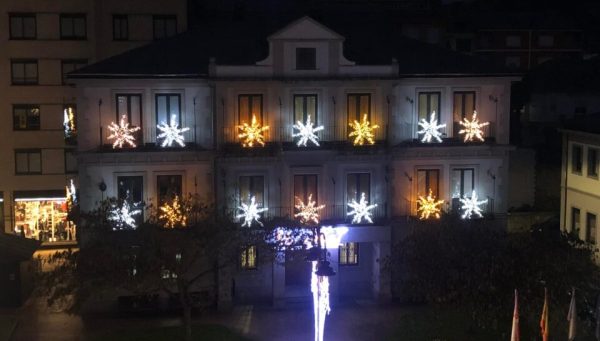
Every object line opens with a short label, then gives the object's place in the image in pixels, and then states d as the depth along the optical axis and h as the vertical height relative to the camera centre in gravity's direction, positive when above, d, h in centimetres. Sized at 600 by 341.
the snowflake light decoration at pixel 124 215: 3851 -539
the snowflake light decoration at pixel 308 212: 4294 -561
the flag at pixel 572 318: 2997 -794
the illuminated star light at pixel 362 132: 4309 -133
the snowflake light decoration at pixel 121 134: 4200 -139
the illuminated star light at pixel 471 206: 4428 -546
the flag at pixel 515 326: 2973 -812
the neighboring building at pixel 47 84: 5662 +167
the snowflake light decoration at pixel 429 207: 4393 -549
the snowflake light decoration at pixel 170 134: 4250 -140
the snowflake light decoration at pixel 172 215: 4044 -549
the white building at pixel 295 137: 4225 -145
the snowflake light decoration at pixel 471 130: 4447 -126
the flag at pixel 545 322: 2988 -803
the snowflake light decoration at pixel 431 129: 4422 -123
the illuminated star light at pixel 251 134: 4231 -140
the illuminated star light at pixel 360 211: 4356 -563
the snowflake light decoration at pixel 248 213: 4253 -561
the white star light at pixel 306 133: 4269 -136
